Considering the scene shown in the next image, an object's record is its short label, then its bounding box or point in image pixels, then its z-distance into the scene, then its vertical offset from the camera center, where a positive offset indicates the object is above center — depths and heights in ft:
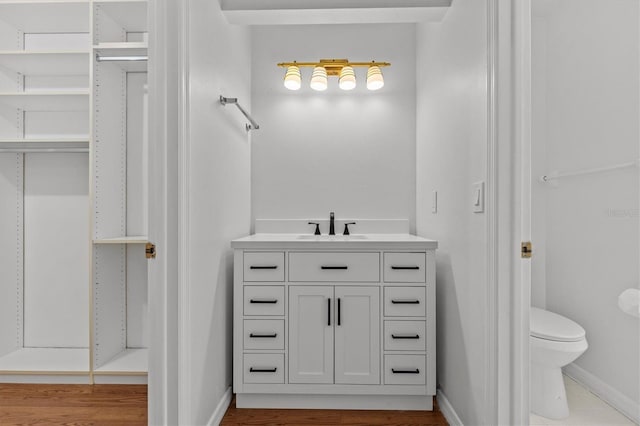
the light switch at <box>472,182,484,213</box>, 4.71 +0.21
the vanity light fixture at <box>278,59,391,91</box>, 8.11 +2.97
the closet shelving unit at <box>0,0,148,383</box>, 7.33 +0.33
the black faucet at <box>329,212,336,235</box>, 8.35 -0.25
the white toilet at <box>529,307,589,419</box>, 5.86 -2.25
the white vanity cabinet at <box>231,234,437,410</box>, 6.37 -1.78
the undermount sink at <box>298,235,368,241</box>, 7.91 -0.49
